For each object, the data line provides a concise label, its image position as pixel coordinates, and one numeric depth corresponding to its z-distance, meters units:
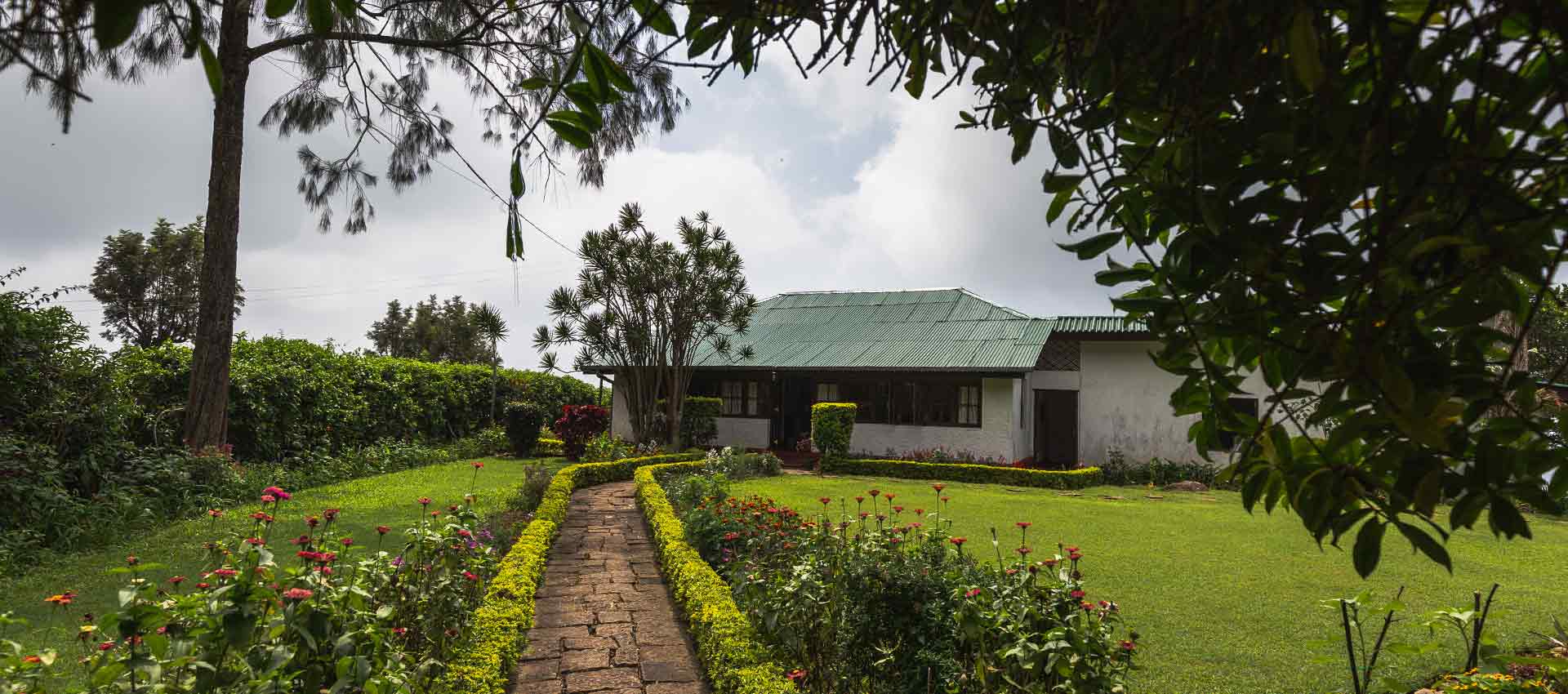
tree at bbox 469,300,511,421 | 16.52
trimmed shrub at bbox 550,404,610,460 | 17.36
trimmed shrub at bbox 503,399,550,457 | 18.75
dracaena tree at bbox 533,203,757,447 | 18.05
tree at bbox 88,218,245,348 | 31.36
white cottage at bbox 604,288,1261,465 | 17.27
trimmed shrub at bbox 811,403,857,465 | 16.91
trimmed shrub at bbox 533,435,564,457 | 18.55
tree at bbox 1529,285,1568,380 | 24.67
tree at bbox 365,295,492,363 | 46.50
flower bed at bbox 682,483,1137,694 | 3.07
